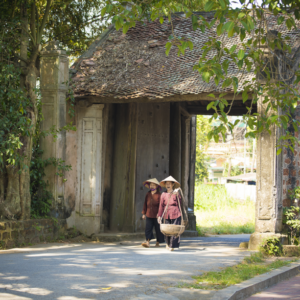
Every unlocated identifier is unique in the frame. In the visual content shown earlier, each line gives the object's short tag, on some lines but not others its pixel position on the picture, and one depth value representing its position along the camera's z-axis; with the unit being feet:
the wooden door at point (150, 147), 77.79
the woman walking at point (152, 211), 64.42
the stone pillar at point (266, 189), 59.26
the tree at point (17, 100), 57.77
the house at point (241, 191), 162.61
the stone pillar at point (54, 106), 67.00
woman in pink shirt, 60.02
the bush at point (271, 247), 57.31
